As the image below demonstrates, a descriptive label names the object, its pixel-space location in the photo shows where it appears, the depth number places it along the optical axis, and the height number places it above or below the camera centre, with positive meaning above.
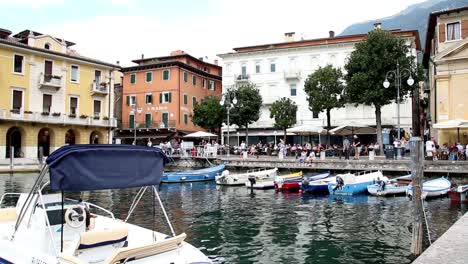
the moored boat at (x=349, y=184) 24.80 -2.55
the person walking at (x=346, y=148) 33.75 -0.57
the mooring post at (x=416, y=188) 11.29 -1.28
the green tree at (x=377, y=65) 35.62 +6.42
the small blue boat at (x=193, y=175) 32.91 -2.77
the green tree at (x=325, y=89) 41.53 +5.09
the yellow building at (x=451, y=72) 34.78 +5.74
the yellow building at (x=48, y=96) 44.03 +5.05
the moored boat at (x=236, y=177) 30.67 -2.67
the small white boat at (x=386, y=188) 23.94 -2.65
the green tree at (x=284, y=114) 46.06 +2.94
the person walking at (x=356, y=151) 33.94 -0.80
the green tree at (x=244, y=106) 48.91 +3.97
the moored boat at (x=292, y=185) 27.55 -2.86
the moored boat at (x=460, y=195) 20.62 -2.60
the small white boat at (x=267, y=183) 28.54 -2.85
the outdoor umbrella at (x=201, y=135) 46.77 +0.62
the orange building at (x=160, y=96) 57.34 +6.21
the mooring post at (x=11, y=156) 38.73 -1.50
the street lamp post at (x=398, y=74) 31.81 +5.50
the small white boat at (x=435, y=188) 22.70 -2.53
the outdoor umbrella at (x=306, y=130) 40.48 +1.04
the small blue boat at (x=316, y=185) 25.86 -2.69
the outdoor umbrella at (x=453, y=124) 31.08 +1.27
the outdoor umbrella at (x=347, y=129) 40.28 +1.17
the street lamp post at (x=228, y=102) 38.59 +3.61
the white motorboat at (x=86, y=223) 6.80 -1.57
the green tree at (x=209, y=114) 51.50 +3.28
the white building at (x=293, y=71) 51.22 +9.29
